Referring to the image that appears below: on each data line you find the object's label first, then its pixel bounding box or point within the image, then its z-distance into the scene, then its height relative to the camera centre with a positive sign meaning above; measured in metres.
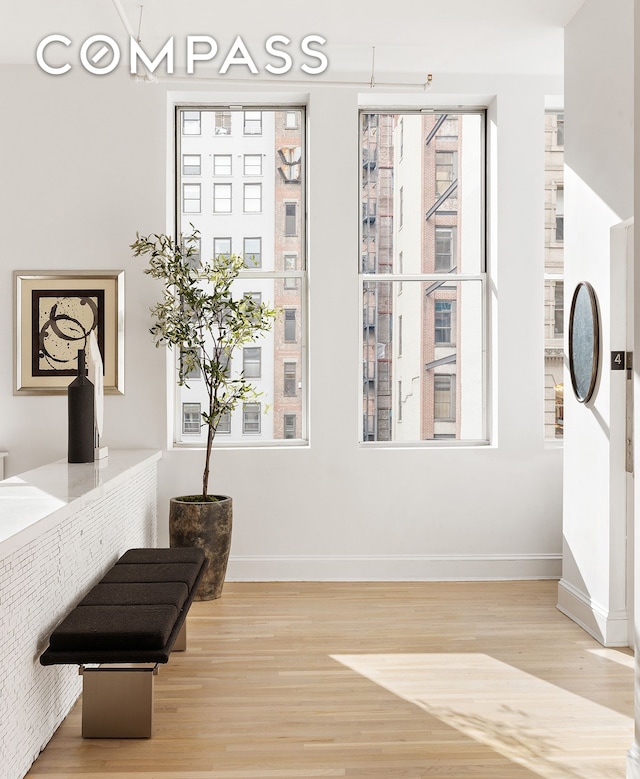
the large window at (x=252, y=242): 5.18 +1.02
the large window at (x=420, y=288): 5.21 +0.71
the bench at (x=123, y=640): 2.54 -0.83
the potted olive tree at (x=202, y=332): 4.50 +0.36
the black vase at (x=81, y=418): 3.85 -0.13
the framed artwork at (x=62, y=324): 4.88 +0.44
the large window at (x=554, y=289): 5.18 +0.70
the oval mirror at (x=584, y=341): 3.92 +0.27
